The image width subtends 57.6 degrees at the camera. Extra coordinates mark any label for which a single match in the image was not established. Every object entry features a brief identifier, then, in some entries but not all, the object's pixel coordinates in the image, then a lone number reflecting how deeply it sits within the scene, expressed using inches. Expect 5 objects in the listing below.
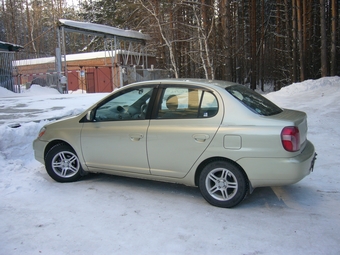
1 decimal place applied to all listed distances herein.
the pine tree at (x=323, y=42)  690.8
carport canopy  846.5
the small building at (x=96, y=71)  1035.9
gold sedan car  141.5
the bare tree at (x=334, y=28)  703.1
